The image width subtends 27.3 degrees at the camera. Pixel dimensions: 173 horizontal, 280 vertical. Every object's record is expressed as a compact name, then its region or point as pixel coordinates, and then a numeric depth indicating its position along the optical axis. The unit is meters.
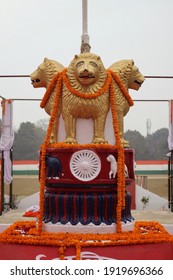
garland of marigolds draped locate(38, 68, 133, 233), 5.25
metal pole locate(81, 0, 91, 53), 6.16
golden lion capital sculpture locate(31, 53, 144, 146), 5.50
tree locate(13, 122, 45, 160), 23.25
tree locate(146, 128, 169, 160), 24.81
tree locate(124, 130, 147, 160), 23.10
